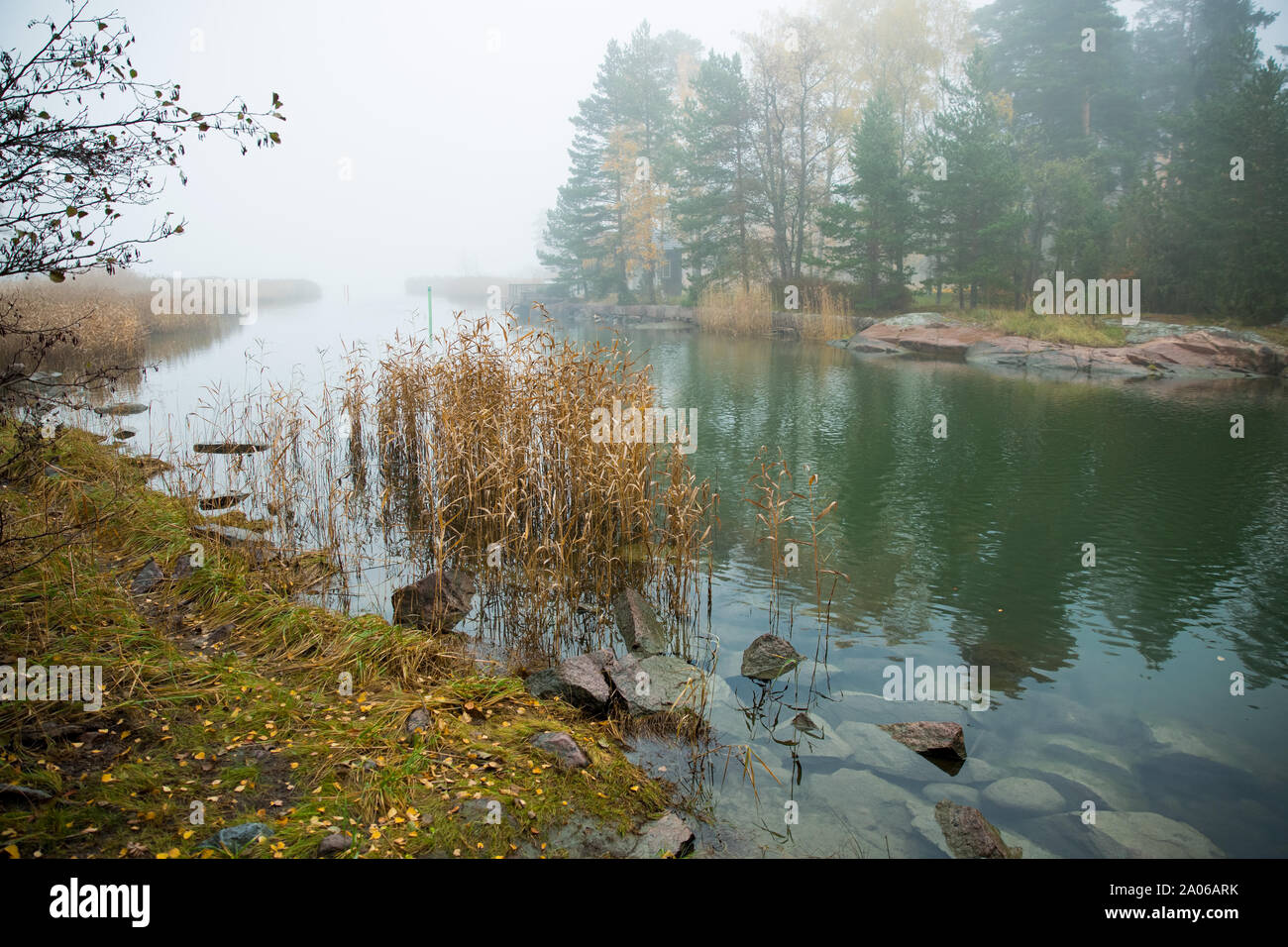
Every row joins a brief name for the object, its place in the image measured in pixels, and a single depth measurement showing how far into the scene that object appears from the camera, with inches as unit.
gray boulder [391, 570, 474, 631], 202.7
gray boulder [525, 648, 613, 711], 166.2
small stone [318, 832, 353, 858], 104.0
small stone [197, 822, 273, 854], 101.6
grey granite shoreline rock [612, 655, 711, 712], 168.2
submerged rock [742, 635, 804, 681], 190.4
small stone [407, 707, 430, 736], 140.9
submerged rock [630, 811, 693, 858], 118.7
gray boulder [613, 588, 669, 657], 195.8
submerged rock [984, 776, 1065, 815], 146.3
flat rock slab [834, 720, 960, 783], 154.1
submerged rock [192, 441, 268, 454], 360.2
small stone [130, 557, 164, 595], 189.6
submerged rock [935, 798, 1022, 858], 128.6
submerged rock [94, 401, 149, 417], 453.9
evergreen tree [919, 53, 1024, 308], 859.4
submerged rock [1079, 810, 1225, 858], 135.3
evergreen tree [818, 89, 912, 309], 929.5
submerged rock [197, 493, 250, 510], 292.1
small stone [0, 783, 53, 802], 105.6
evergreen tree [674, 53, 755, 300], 1085.8
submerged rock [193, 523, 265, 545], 230.8
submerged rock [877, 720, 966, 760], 158.2
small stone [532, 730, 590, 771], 135.7
